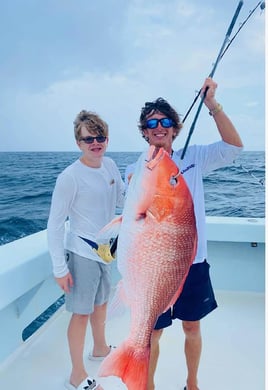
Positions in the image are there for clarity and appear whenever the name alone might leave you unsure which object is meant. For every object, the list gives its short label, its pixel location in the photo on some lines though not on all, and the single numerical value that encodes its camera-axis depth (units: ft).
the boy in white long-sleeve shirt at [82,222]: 4.87
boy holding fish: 3.74
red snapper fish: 2.48
